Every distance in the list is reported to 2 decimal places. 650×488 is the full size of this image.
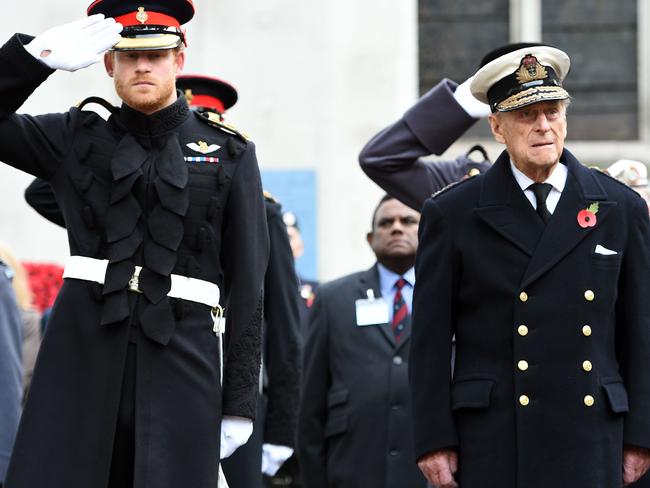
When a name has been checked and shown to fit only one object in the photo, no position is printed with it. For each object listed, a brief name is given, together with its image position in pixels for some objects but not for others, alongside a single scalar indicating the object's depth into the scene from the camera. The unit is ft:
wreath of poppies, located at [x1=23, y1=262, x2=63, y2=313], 73.63
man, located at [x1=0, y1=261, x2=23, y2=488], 47.26
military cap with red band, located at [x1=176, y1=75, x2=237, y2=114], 54.80
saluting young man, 37.35
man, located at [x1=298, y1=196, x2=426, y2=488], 53.57
